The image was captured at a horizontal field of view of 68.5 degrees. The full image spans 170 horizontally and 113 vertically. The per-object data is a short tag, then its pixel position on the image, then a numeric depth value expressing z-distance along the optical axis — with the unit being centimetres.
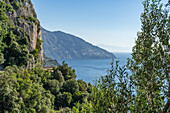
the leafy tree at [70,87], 4725
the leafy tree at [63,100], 4206
